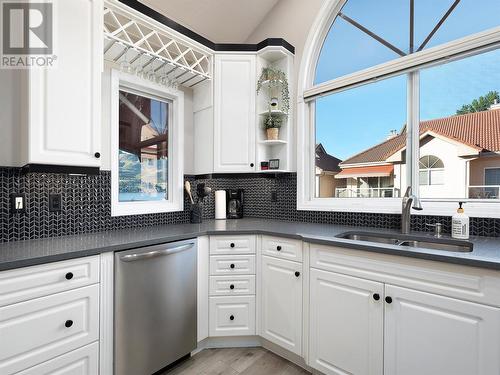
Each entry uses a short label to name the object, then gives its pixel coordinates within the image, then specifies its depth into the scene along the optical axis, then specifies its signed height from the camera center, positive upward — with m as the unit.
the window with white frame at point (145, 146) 2.16 +0.36
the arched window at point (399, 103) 1.81 +0.68
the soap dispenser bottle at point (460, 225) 1.64 -0.23
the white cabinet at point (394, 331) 1.21 -0.75
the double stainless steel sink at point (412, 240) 1.63 -0.36
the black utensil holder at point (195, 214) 2.47 -0.25
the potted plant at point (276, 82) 2.47 +0.98
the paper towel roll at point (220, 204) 2.72 -0.17
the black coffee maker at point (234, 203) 2.82 -0.17
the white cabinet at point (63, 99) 1.43 +0.49
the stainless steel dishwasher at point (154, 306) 1.56 -0.76
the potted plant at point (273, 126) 2.52 +0.58
